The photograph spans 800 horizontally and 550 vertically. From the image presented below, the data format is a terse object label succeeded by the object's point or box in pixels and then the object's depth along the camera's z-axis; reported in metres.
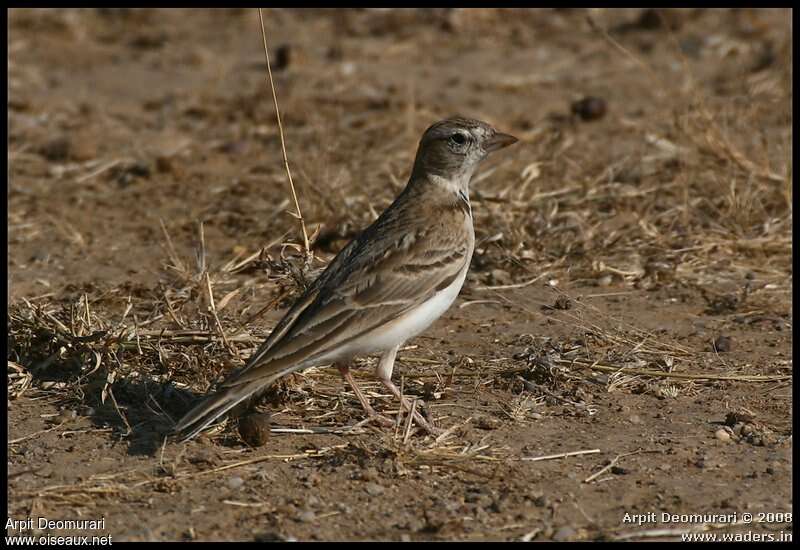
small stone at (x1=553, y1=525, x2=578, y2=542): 9.06
